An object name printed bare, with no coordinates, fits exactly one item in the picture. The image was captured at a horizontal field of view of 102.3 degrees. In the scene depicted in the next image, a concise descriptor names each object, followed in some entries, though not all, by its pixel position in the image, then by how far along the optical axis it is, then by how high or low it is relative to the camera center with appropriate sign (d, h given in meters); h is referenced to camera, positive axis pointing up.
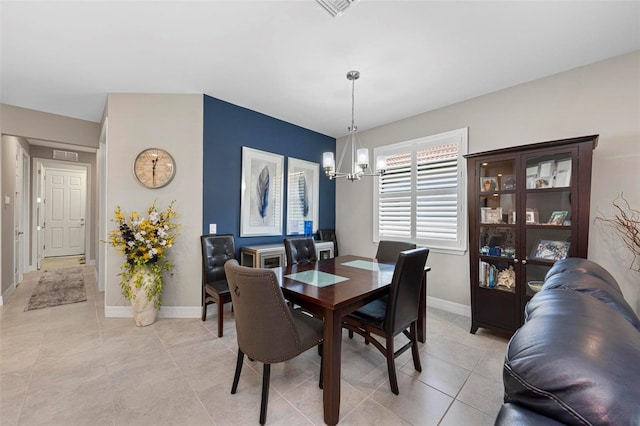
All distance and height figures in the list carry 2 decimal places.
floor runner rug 3.53 -1.29
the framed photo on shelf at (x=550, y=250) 2.34 -0.35
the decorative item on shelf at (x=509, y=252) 2.61 -0.41
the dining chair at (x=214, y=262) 2.95 -0.64
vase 2.84 -0.98
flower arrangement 2.84 -0.40
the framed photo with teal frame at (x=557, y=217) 2.33 -0.04
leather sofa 0.50 -0.34
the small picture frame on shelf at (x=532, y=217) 2.48 -0.05
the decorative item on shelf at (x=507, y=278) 2.61 -0.68
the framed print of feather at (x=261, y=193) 3.59 +0.24
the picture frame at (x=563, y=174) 2.28 +0.34
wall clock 3.10 +0.50
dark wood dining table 1.55 -0.56
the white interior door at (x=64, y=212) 6.38 -0.11
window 3.31 +0.26
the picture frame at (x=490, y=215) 2.70 -0.03
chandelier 2.47 +0.48
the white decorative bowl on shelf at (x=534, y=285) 2.40 -0.69
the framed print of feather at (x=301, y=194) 4.16 +0.26
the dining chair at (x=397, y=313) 1.83 -0.81
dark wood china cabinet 2.22 -0.07
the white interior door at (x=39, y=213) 5.24 -0.12
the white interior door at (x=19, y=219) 4.05 -0.19
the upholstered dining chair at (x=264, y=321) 1.48 -0.67
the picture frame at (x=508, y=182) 2.59 +0.30
